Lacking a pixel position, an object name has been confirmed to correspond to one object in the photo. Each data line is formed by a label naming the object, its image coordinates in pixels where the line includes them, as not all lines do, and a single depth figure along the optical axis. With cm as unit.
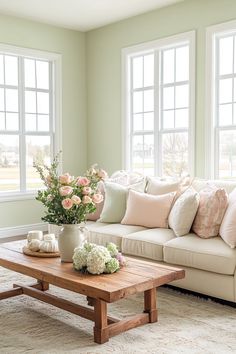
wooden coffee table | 278
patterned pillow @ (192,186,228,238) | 389
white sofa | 349
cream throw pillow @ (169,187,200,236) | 402
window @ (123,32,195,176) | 570
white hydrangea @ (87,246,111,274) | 298
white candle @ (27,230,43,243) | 371
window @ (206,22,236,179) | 524
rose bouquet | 324
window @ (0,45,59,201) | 630
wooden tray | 349
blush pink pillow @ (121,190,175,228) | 446
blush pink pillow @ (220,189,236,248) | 359
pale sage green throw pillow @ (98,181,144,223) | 484
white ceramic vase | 329
